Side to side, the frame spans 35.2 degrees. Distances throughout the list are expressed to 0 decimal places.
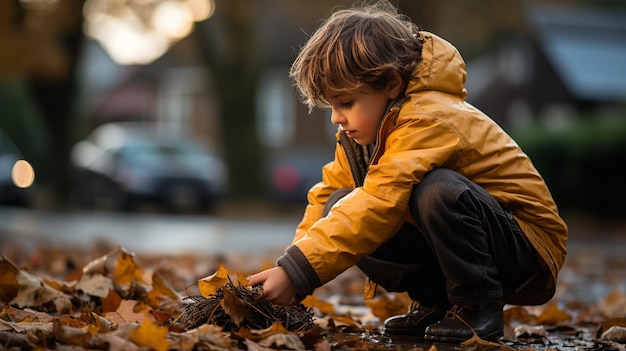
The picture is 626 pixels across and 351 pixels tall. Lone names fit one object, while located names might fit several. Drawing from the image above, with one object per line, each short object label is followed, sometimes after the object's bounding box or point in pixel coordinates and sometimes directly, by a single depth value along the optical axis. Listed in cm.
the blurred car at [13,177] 1908
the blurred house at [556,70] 3219
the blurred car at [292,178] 2466
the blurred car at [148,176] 2127
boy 335
